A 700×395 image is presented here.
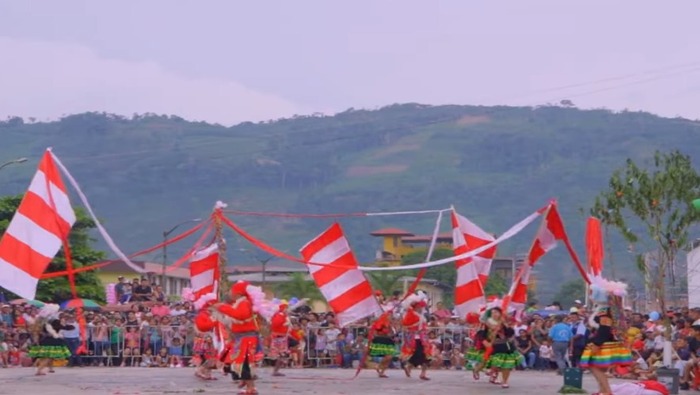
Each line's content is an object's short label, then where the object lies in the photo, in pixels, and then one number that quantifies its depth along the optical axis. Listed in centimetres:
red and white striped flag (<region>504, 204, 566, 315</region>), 2355
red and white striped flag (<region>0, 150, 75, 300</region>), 1984
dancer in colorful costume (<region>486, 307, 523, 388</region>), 2516
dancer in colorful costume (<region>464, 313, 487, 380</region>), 2569
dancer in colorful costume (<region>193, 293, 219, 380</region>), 2398
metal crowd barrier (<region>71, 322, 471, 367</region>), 3400
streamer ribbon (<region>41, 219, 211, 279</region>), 2162
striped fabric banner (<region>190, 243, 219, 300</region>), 2891
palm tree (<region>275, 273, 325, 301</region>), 7231
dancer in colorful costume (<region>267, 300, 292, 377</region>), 2758
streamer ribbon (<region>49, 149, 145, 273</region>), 2128
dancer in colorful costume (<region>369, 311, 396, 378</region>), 2770
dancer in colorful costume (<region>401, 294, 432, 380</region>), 2712
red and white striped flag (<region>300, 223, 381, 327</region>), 2728
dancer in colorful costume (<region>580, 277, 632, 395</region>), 2111
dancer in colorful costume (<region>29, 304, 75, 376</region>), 2758
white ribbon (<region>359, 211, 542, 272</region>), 2155
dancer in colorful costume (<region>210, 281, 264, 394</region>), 2198
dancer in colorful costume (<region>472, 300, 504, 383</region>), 2515
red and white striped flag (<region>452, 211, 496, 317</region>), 2839
